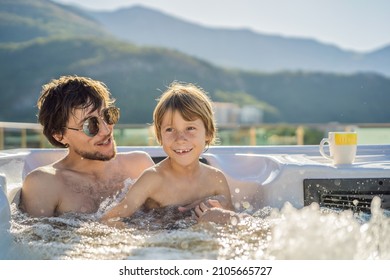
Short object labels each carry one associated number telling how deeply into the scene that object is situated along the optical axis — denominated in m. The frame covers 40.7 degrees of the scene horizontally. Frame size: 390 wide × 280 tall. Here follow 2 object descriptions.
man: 2.28
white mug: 2.42
